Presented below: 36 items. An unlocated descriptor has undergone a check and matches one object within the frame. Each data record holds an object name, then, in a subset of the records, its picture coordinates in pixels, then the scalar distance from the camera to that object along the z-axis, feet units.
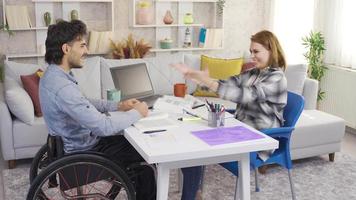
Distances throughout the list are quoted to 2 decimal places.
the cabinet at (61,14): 15.28
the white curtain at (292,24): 17.42
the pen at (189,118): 8.15
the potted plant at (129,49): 15.57
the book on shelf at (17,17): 14.40
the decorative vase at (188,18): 17.25
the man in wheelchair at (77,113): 7.25
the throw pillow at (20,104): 11.41
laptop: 10.21
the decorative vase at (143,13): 16.38
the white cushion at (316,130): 12.03
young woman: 8.21
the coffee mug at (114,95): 9.62
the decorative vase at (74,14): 15.61
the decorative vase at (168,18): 16.97
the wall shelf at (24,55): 14.90
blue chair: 8.38
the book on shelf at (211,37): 17.33
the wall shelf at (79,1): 15.32
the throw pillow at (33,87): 12.21
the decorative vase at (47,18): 15.24
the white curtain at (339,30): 15.30
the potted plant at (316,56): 16.26
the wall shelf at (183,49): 16.96
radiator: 15.33
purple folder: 6.92
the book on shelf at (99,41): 15.61
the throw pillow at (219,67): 14.16
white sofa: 11.64
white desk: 6.37
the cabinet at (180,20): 17.15
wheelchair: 7.07
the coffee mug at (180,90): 10.18
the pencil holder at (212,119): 7.67
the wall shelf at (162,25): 16.40
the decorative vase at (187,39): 17.38
